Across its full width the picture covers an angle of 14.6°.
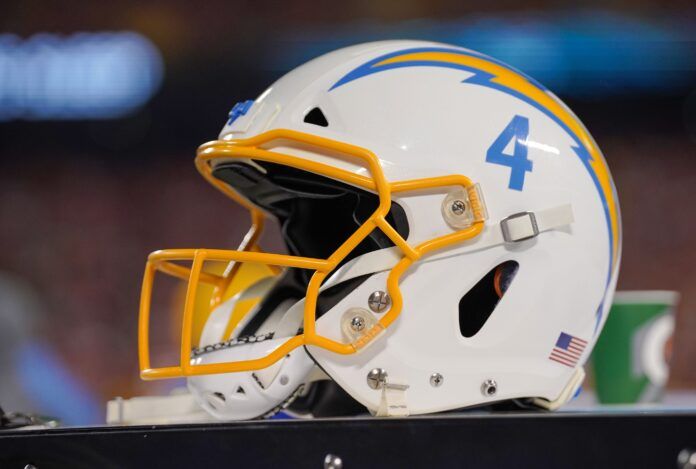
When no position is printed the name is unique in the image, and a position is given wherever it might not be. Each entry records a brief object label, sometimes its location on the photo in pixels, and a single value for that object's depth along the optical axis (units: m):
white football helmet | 1.65
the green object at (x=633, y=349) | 2.00
